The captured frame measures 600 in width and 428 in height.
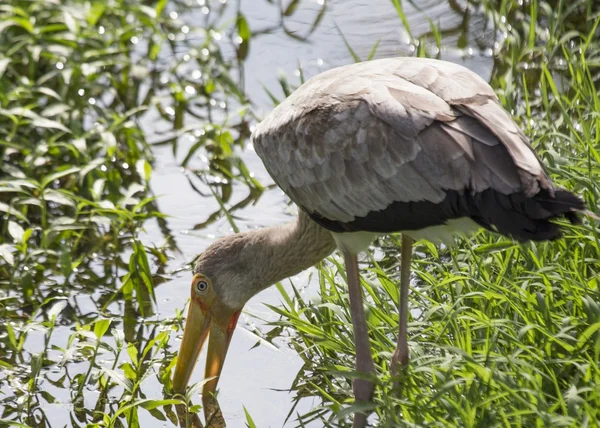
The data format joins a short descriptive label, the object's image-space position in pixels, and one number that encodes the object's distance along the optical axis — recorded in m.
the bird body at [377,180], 6.40
